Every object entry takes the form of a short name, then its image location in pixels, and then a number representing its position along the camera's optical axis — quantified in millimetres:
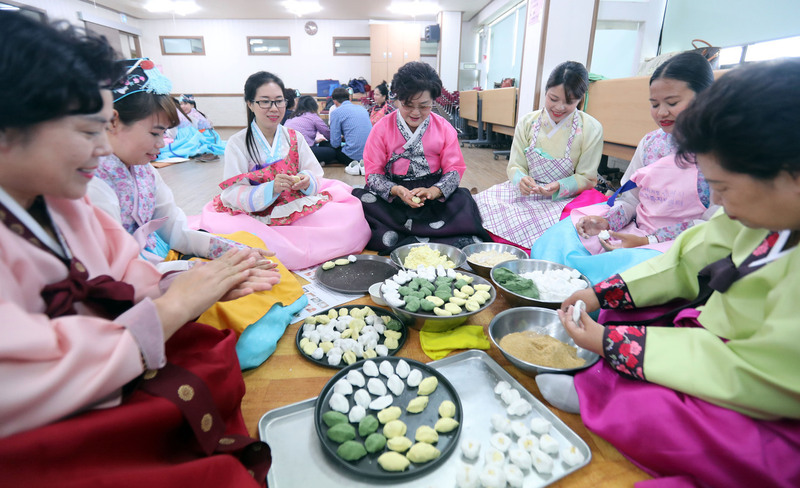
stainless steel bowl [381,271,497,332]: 1344
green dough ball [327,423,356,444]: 954
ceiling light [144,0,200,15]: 8680
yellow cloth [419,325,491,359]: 1391
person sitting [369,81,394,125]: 6719
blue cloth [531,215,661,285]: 1586
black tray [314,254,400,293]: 1847
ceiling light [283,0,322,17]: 8923
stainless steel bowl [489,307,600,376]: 1378
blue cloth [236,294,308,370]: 1335
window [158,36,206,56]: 10844
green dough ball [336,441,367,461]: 913
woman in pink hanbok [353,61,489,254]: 2320
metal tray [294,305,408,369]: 1331
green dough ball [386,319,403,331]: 1468
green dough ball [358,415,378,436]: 975
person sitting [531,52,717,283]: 1534
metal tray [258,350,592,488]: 918
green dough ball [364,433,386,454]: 936
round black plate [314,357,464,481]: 895
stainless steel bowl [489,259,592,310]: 1593
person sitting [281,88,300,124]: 5098
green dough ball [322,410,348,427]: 995
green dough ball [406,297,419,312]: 1373
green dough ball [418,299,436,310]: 1371
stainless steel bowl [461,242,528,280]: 2090
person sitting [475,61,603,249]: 2311
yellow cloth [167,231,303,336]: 1344
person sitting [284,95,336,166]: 5387
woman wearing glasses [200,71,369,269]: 2113
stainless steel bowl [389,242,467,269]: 1992
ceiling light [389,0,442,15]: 9086
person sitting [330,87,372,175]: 5102
